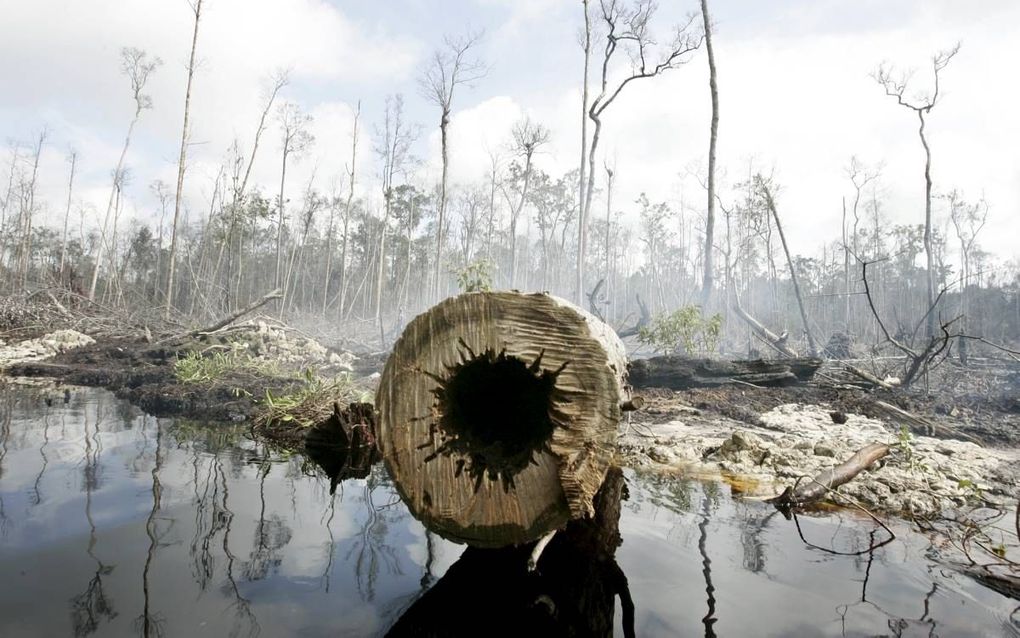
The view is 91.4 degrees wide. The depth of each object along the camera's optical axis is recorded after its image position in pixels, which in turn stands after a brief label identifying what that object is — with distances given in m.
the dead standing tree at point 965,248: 30.00
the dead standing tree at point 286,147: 27.81
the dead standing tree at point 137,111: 23.81
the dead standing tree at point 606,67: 17.41
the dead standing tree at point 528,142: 23.28
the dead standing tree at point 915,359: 7.24
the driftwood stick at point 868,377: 7.68
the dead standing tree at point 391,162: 27.01
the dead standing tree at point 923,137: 20.09
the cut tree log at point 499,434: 2.02
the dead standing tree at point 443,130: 20.80
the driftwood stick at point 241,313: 10.46
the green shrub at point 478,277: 8.23
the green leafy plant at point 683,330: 10.54
